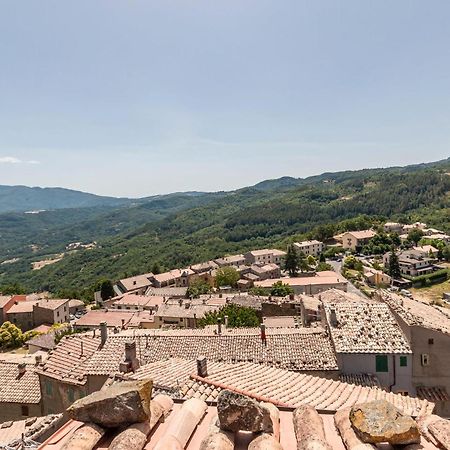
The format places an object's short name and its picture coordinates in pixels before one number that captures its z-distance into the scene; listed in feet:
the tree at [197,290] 234.48
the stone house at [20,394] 69.36
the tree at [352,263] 298.60
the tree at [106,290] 270.67
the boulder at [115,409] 19.74
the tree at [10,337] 157.28
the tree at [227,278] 282.15
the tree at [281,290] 209.19
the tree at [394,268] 268.82
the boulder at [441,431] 18.70
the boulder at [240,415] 19.01
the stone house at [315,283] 229.25
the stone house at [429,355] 63.82
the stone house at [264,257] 377.30
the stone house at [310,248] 385.05
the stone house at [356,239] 373.20
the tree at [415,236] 365.20
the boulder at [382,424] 17.74
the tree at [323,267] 294.25
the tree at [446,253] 304.50
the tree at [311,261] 330.13
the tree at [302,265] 309.42
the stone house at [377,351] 63.62
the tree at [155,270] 373.28
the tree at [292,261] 302.25
